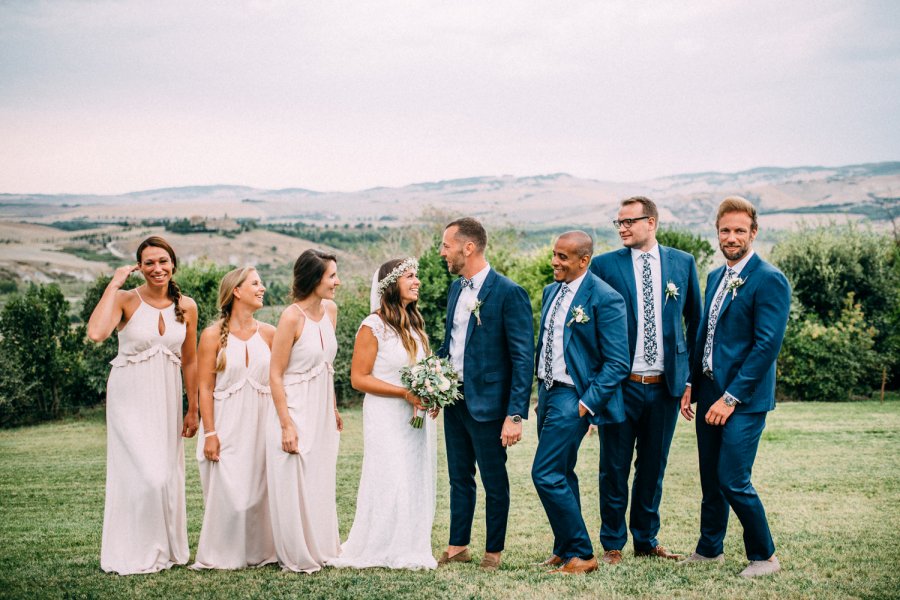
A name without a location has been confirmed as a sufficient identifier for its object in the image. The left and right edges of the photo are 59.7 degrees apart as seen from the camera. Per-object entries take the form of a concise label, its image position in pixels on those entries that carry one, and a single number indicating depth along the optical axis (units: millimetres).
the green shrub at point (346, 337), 20094
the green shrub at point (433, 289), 19000
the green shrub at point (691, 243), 20500
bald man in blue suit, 5719
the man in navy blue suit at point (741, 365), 5562
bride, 6059
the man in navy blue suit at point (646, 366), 6121
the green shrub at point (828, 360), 19625
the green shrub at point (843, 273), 21594
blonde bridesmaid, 6152
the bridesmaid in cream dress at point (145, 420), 6055
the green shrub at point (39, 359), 19078
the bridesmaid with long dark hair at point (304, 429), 6023
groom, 5809
